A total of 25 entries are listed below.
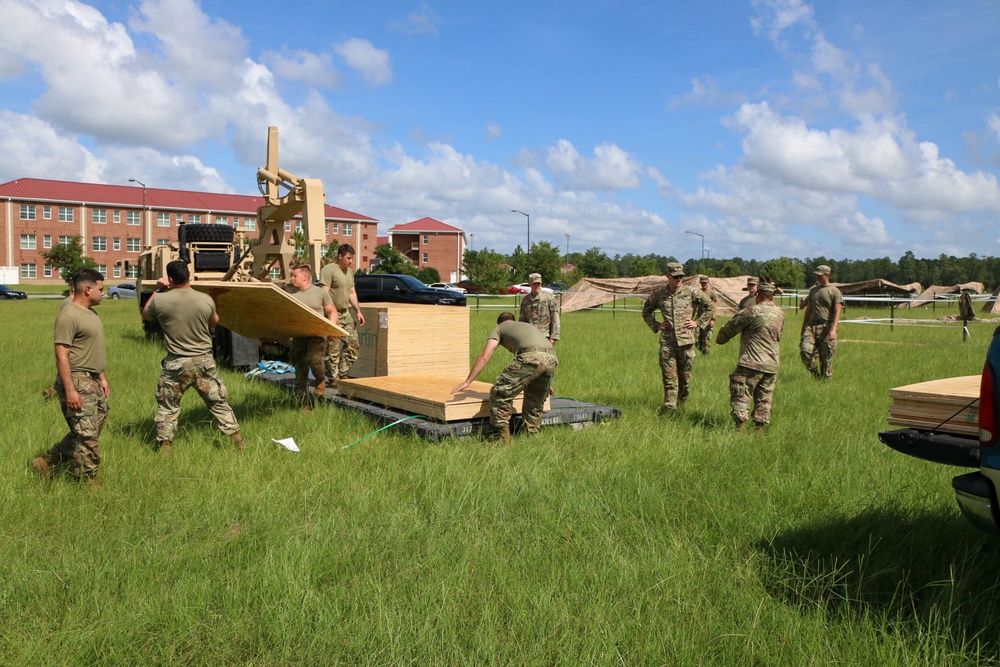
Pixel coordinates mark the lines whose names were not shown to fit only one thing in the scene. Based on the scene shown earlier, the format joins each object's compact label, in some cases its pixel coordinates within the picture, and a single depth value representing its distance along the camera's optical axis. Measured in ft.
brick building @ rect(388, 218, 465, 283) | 354.54
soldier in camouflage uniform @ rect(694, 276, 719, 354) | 54.08
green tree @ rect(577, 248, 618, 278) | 264.52
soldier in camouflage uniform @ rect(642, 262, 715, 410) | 31.24
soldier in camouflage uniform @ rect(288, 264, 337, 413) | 29.37
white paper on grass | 23.81
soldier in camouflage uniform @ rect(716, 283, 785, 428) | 26.68
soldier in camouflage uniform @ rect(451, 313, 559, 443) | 23.88
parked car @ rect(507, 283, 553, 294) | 202.99
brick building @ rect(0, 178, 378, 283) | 263.49
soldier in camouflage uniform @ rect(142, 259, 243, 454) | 22.91
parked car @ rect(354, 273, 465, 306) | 92.38
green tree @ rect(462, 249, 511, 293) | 197.98
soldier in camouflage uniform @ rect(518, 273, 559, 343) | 37.42
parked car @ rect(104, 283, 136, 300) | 159.02
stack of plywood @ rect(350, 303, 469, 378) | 33.06
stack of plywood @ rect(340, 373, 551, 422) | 24.84
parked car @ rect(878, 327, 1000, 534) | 10.66
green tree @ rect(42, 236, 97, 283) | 194.70
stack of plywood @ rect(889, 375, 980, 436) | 13.03
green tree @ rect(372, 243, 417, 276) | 216.54
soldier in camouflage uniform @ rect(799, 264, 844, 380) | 39.29
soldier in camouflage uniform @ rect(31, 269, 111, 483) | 19.10
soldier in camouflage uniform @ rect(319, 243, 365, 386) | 33.99
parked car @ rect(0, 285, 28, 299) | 163.73
